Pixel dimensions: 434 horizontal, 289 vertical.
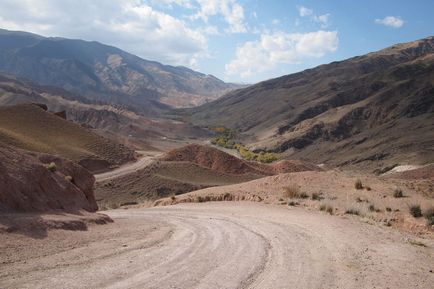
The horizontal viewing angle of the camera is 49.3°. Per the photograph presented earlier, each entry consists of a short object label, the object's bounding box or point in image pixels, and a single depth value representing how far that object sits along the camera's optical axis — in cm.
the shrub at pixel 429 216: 1761
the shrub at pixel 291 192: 2492
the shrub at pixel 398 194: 2291
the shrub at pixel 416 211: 1880
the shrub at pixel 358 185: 2531
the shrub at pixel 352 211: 1964
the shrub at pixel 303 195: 2465
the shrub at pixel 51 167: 1750
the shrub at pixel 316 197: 2373
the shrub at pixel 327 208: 2046
